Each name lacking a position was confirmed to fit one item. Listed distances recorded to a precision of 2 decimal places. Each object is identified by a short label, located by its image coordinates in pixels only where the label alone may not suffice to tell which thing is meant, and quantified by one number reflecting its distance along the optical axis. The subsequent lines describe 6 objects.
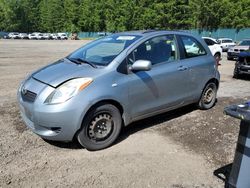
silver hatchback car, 2.95
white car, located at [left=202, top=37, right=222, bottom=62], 11.81
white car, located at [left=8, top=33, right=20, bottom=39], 49.22
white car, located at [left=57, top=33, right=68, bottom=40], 49.61
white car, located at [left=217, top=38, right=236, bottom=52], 19.39
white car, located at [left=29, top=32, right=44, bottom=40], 48.86
